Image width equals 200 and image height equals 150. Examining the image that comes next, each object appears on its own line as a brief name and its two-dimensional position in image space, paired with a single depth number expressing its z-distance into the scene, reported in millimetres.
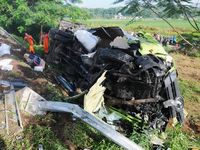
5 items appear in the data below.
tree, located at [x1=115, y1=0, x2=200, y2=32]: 1992
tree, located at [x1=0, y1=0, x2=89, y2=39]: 9885
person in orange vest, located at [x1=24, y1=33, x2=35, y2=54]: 5788
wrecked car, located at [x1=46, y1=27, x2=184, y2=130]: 3545
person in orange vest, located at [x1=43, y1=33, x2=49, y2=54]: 5742
